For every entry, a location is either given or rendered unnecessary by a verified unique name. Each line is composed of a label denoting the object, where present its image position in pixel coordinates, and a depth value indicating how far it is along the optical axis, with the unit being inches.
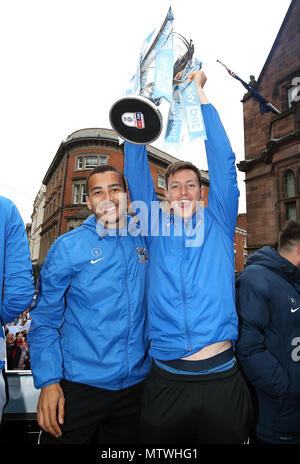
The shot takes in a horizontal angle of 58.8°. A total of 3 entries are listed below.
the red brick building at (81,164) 908.6
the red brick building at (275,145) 329.4
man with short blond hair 55.6
